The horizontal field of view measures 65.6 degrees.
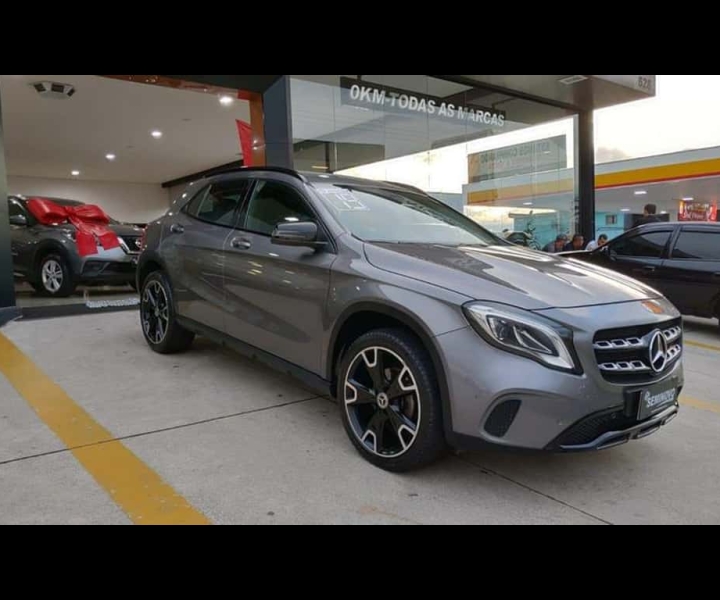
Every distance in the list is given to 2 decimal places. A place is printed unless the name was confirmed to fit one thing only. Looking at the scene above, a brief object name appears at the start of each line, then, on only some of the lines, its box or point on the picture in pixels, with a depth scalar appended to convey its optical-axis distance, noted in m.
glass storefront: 9.54
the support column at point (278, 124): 8.38
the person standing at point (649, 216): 9.33
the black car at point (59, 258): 8.32
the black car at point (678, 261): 7.04
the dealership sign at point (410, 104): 9.87
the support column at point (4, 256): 6.52
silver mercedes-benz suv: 2.50
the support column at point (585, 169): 13.16
